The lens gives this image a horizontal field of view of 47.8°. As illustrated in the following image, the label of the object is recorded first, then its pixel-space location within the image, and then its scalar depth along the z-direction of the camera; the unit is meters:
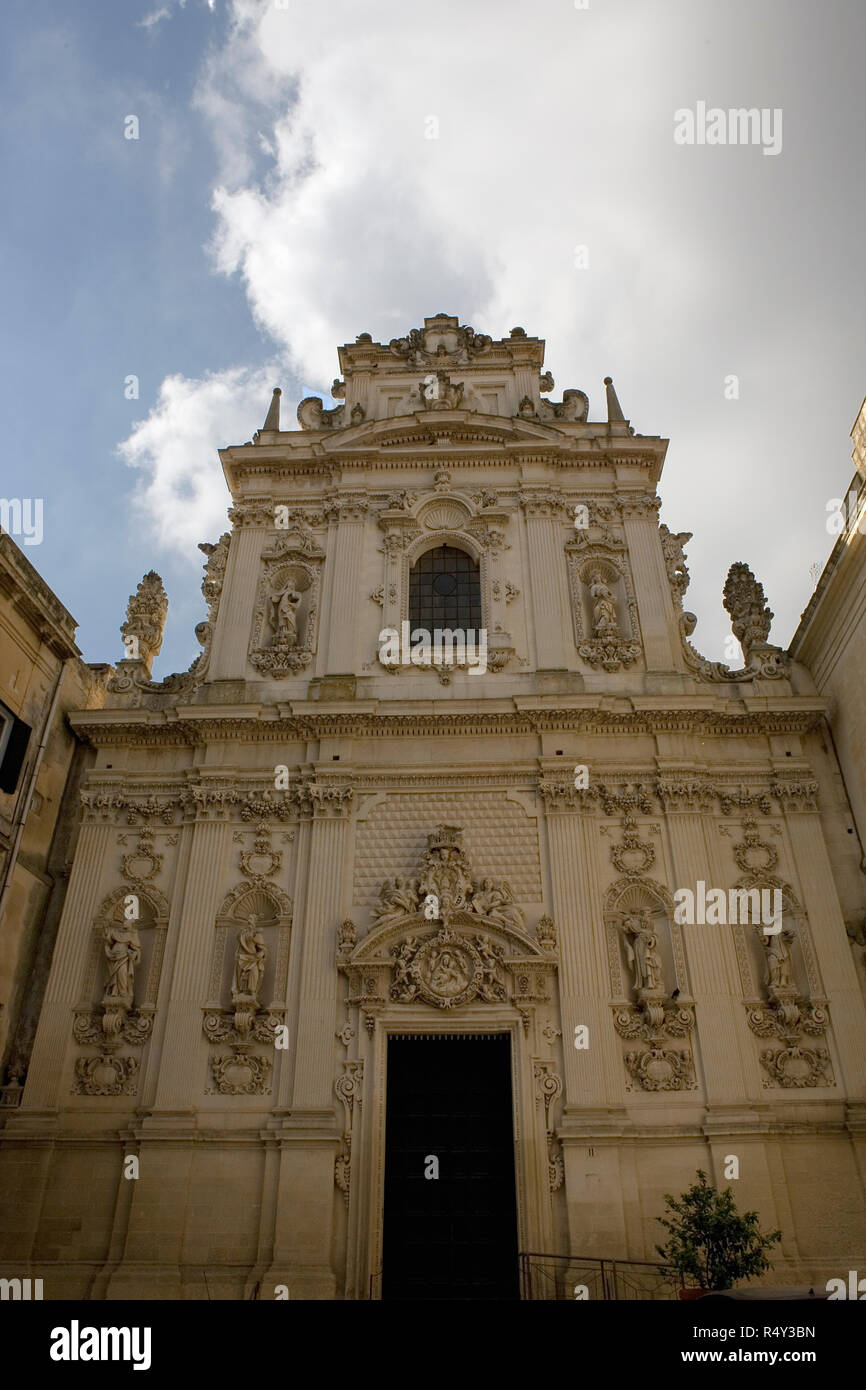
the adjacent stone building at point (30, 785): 15.16
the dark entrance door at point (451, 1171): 13.20
